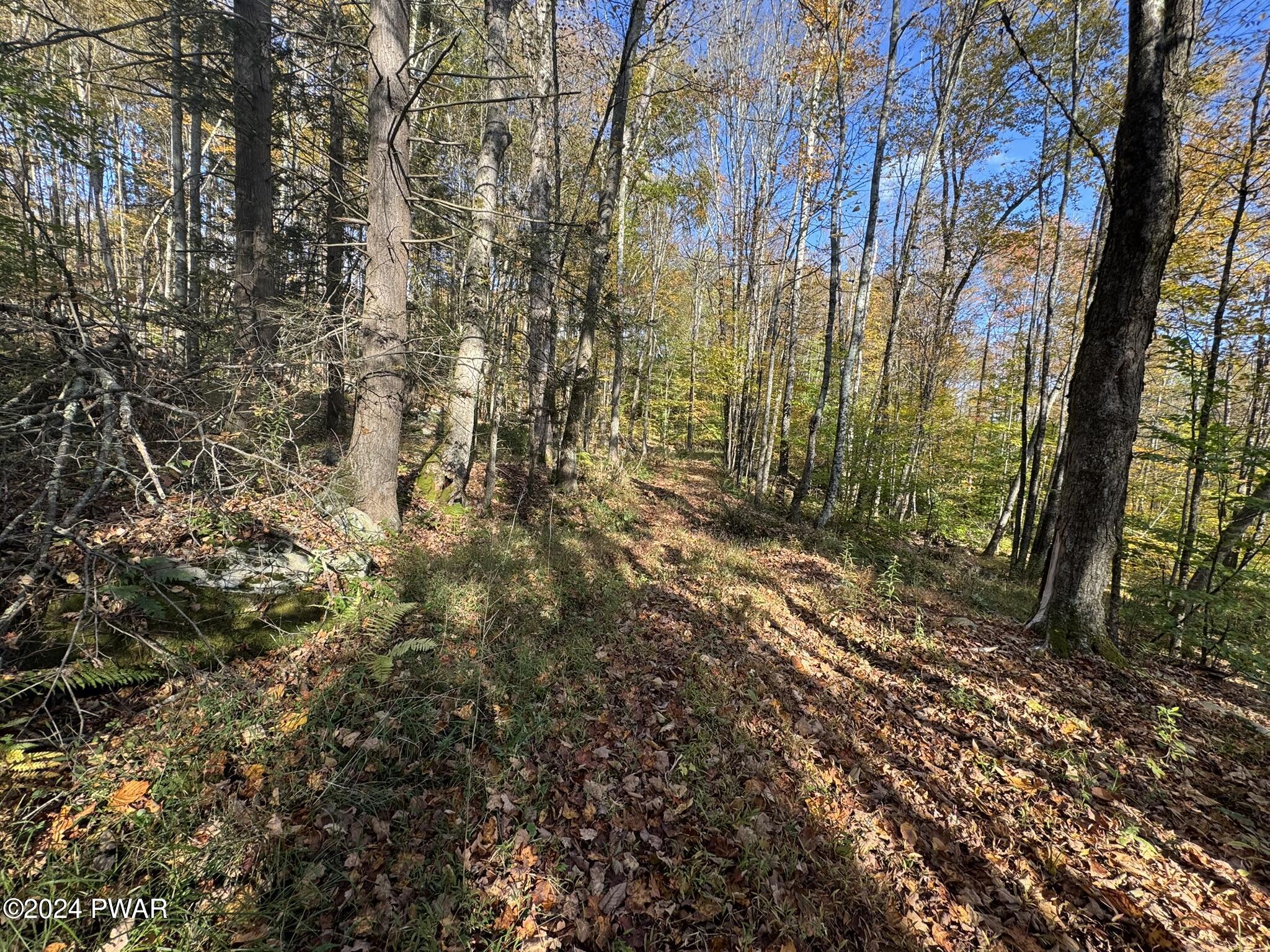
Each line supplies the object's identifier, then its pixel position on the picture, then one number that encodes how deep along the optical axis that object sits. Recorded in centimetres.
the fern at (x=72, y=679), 261
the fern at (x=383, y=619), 416
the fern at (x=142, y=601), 308
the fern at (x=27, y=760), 236
